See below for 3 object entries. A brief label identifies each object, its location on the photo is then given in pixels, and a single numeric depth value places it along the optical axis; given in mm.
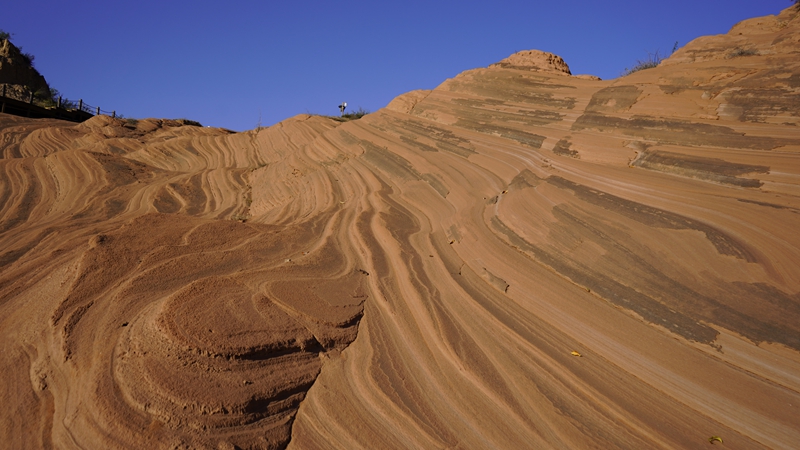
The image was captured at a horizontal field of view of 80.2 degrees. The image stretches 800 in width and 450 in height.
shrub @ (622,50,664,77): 9781
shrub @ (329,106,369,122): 17938
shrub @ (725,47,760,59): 6030
